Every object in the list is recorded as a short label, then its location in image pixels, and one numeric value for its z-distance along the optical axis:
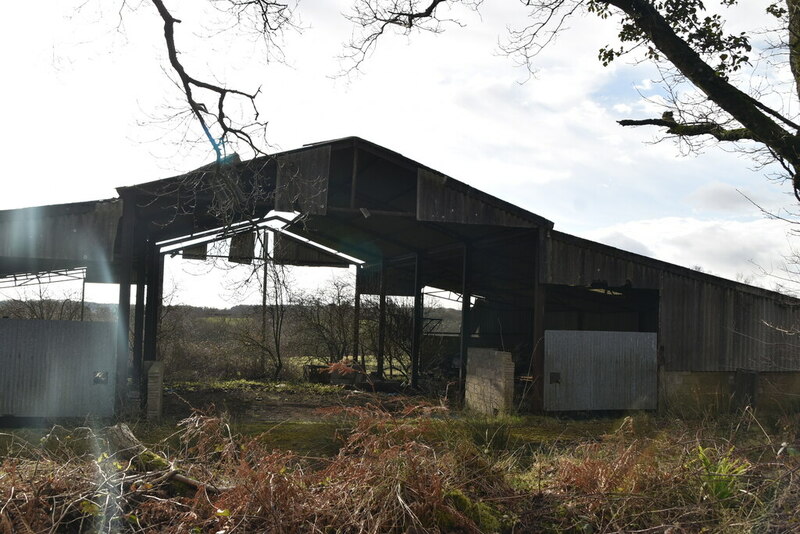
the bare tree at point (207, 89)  8.57
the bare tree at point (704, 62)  9.22
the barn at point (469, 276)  11.83
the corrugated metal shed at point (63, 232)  11.29
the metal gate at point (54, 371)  11.73
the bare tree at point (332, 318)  24.20
